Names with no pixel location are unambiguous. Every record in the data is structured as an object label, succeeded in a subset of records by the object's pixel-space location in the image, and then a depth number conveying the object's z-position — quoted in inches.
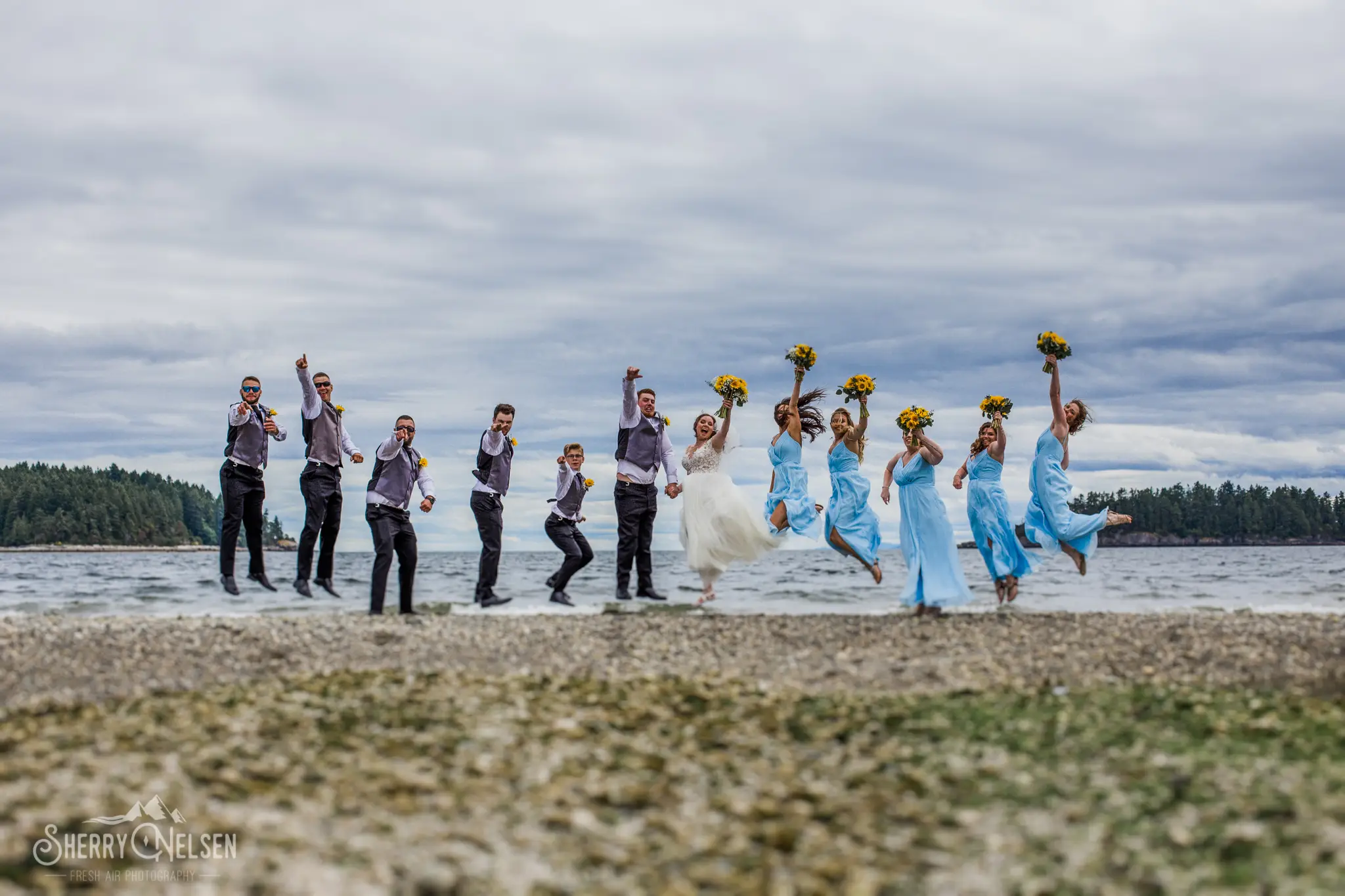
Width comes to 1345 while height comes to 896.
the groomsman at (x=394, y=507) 615.8
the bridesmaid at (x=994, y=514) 676.1
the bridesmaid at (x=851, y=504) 682.8
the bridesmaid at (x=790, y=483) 703.7
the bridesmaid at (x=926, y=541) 604.3
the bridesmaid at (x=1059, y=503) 676.1
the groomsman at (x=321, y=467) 692.1
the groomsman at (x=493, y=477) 665.0
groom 690.2
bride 673.6
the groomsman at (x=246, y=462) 700.0
